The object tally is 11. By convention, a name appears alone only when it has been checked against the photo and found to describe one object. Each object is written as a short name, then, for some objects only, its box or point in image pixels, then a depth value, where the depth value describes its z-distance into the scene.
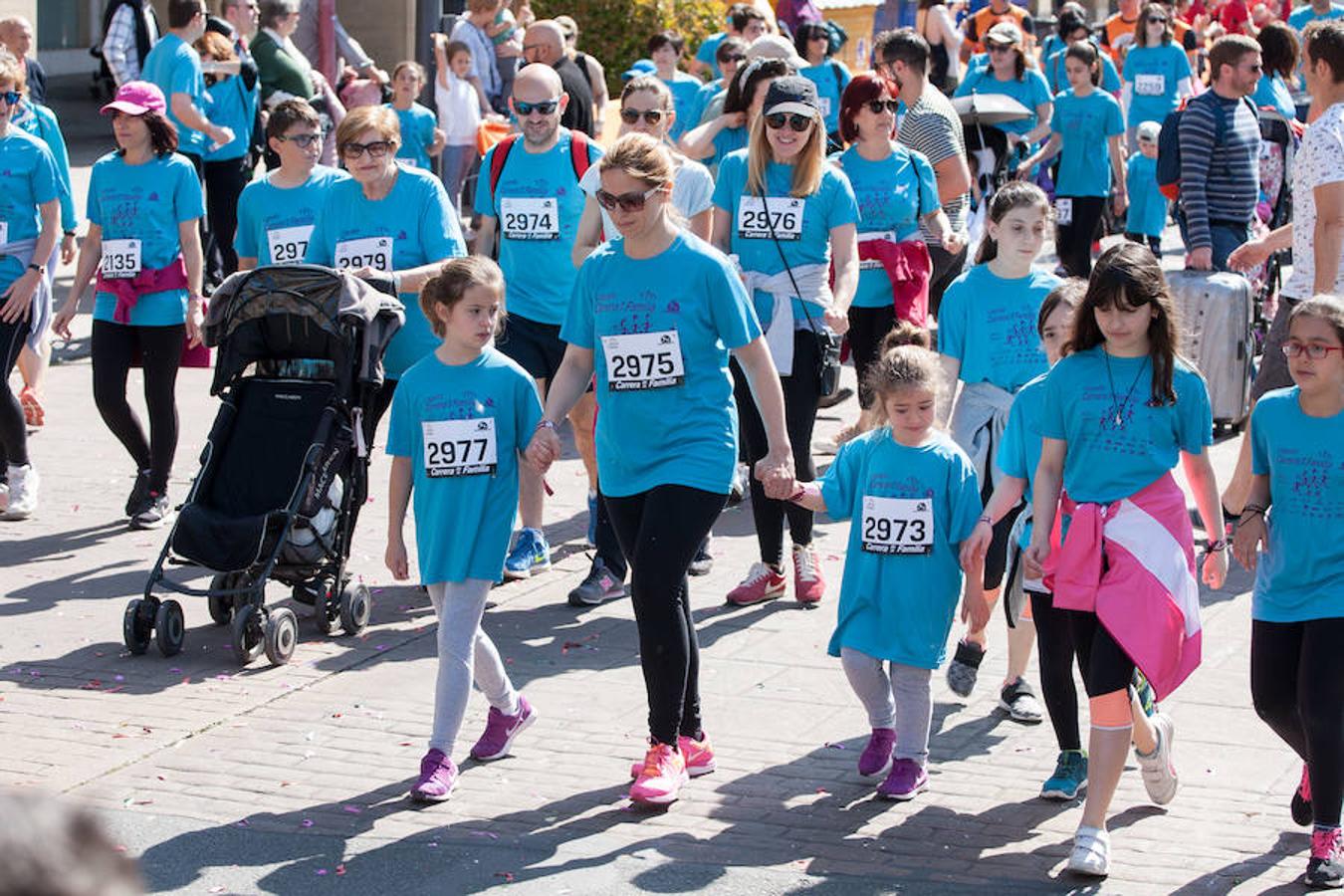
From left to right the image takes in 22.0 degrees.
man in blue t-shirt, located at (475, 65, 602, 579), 13.73
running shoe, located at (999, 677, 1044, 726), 10.56
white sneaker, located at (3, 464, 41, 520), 15.10
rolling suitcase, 17.66
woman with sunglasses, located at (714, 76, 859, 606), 12.68
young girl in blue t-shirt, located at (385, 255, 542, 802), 9.45
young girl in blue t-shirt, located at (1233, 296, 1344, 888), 8.16
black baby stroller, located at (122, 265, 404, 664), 11.75
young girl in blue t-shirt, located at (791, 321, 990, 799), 9.27
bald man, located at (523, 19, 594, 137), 18.63
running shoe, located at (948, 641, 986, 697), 10.69
